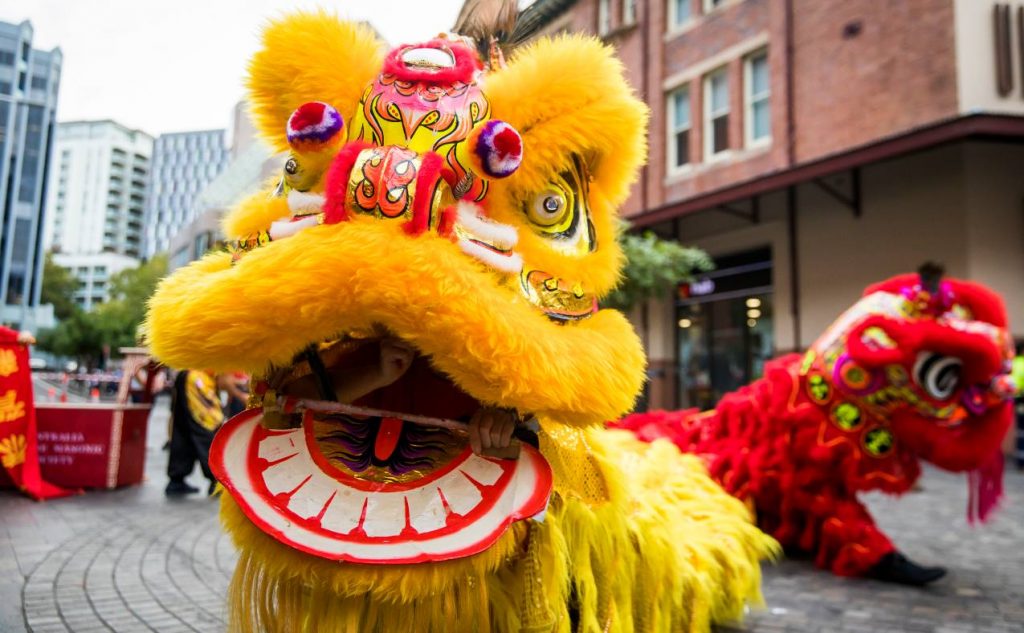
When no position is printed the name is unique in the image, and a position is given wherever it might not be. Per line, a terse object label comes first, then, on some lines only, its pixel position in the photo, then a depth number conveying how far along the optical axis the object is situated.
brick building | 8.73
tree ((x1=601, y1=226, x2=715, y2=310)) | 10.20
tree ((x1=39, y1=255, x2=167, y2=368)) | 38.41
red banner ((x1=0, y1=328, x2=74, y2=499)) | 5.21
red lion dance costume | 3.50
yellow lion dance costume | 1.30
